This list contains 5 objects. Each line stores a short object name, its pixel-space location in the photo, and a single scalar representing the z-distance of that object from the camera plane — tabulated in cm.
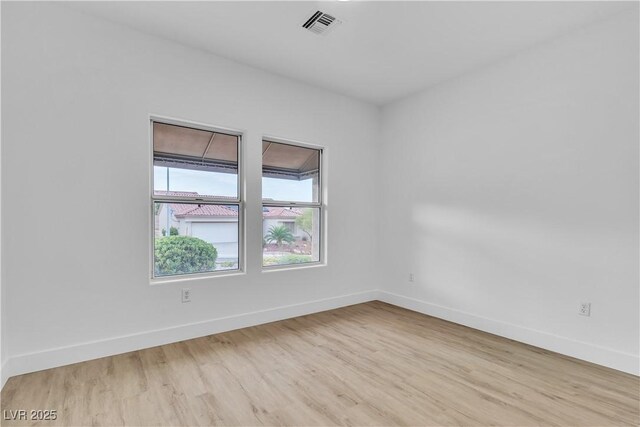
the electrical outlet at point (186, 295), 302
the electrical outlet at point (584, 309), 267
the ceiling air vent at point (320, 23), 261
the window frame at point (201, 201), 294
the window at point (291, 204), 370
